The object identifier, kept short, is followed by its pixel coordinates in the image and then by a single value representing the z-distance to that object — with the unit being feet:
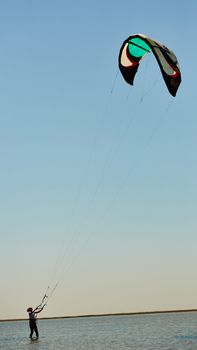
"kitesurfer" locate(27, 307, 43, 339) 82.71
